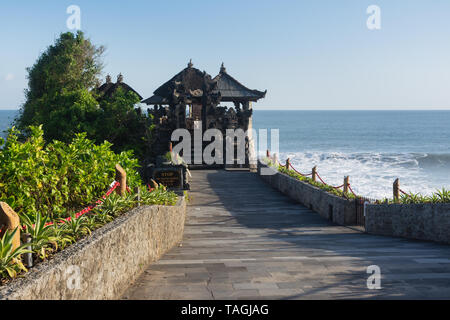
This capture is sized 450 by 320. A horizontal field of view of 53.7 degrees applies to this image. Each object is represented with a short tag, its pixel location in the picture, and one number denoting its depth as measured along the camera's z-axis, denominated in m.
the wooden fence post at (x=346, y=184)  15.44
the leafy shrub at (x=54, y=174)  6.78
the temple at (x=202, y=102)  28.33
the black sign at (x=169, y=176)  19.75
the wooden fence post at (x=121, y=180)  7.95
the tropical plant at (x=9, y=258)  3.96
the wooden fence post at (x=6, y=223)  4.37
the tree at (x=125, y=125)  26.64
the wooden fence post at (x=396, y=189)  13.45
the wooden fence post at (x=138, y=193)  8.07
